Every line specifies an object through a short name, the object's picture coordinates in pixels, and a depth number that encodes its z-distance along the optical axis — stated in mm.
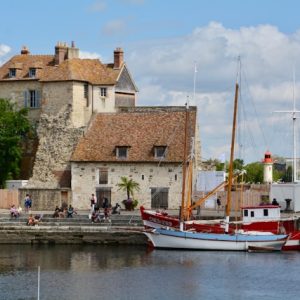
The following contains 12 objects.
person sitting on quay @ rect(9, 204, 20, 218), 78750
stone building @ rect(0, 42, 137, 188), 90938
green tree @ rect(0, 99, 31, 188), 91562
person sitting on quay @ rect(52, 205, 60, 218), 78450
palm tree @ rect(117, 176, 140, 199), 86188
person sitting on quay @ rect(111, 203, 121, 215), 81112
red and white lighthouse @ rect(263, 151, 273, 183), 102438
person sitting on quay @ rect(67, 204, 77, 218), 78500
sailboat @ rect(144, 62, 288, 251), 72375
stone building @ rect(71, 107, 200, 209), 86312
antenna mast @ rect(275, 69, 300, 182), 88938
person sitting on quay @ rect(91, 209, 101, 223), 76312
